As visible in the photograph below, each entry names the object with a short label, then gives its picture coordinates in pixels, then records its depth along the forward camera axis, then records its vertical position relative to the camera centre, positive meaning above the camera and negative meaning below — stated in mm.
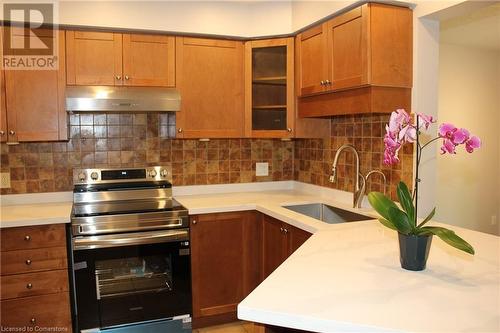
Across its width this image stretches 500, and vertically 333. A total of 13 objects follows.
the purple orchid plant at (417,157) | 1297 -50
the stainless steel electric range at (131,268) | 2543 -797
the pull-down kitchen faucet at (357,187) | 2639 -289
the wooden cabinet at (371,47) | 2295 +536
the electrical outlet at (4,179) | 2910 -253
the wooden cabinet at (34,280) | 2436 -808
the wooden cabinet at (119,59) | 2799 +575
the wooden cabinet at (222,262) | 2844 -833
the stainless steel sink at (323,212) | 2852 -495
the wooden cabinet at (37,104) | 2695 +258
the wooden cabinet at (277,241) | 2467 -624
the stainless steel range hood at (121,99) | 2705 +292
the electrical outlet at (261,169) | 3553 -228
